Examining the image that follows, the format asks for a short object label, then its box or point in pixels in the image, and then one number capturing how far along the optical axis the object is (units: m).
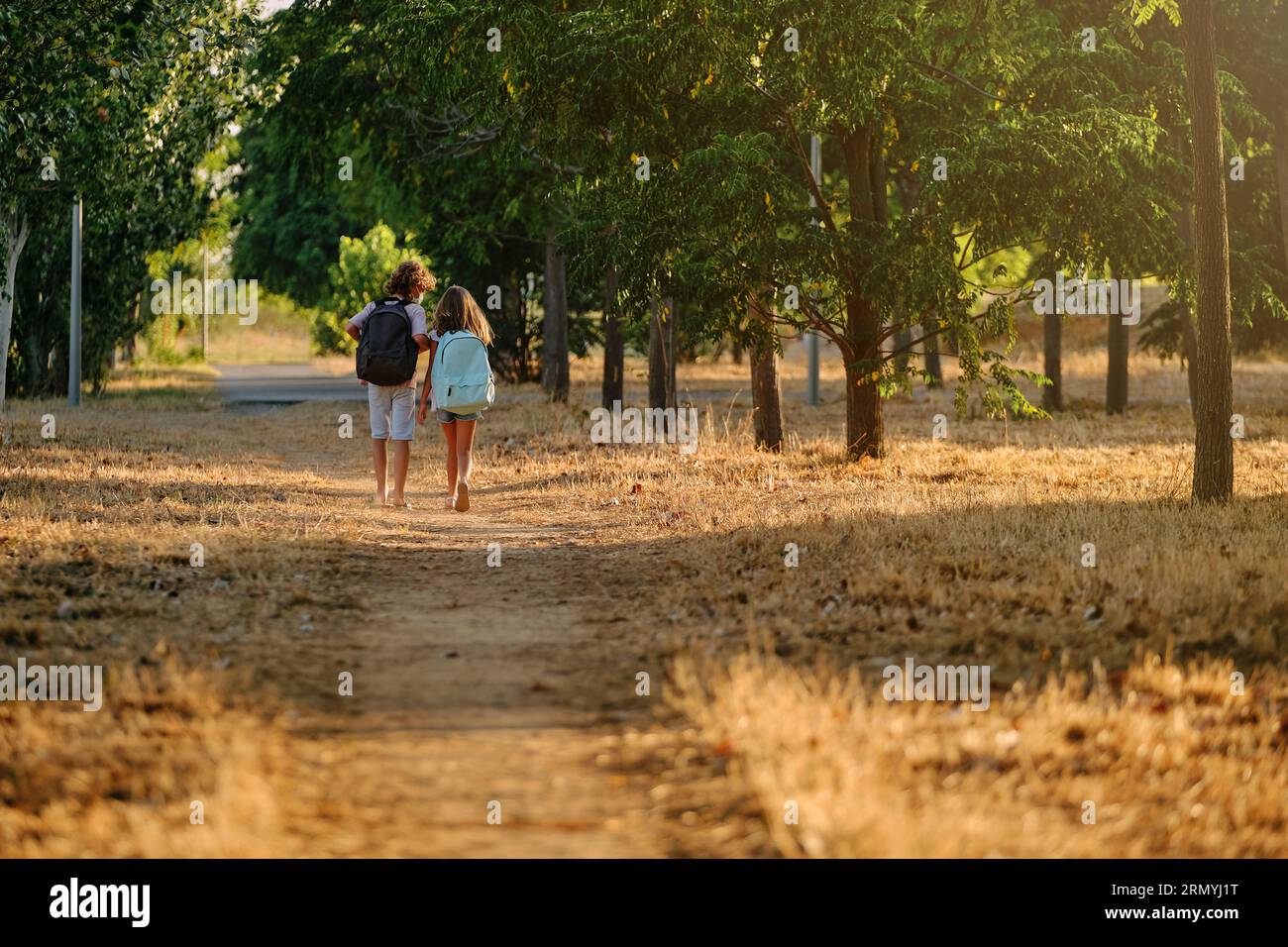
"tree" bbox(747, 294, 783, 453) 18.14
